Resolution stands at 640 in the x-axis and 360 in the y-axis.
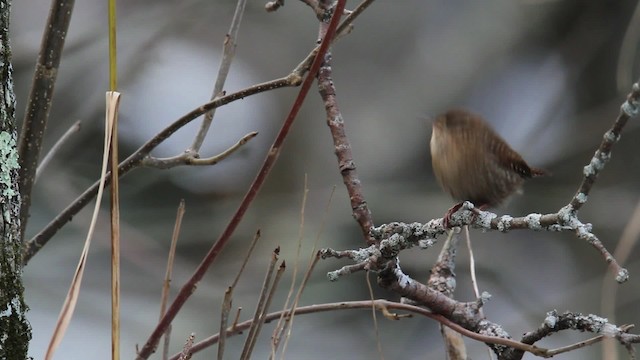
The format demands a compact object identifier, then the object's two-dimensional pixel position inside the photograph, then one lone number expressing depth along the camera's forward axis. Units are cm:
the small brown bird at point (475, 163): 523
